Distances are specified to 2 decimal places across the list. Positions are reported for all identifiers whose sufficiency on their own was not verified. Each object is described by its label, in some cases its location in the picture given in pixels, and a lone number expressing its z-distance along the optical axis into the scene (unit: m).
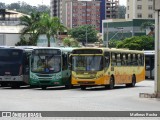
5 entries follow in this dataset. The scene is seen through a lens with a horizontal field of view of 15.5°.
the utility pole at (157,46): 25.20
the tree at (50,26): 70.48
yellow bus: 32.81
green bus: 34.12
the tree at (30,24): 77.62
